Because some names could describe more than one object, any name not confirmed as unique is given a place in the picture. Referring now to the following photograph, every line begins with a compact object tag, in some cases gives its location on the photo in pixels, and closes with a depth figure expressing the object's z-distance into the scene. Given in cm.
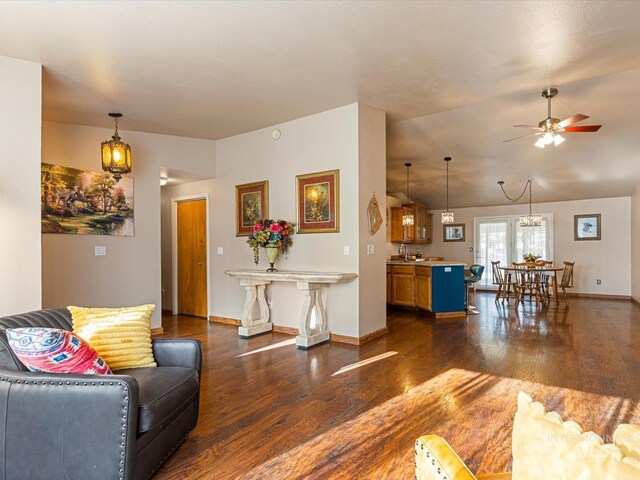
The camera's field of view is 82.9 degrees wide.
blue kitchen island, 603
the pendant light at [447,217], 823
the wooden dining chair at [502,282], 760
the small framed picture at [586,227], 848
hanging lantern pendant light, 412
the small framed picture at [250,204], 523
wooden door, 605
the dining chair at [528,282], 707
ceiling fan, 395
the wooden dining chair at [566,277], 716
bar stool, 635
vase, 480
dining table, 683
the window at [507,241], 907
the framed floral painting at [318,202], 452
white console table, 420
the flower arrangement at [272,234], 479
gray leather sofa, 154
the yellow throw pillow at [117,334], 203
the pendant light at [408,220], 800
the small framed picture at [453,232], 1020
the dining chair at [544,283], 722
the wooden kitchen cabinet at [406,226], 916
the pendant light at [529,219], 800
